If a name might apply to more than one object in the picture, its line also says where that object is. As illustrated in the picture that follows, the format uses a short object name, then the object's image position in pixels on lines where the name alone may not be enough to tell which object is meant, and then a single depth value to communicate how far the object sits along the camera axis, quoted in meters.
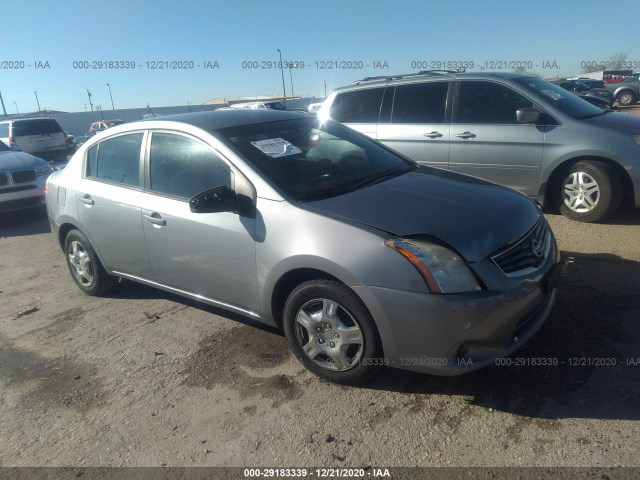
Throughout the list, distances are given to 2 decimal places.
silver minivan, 5.35
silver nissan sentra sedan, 2.56
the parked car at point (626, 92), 24.78
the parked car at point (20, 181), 8.12
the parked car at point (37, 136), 15.74
